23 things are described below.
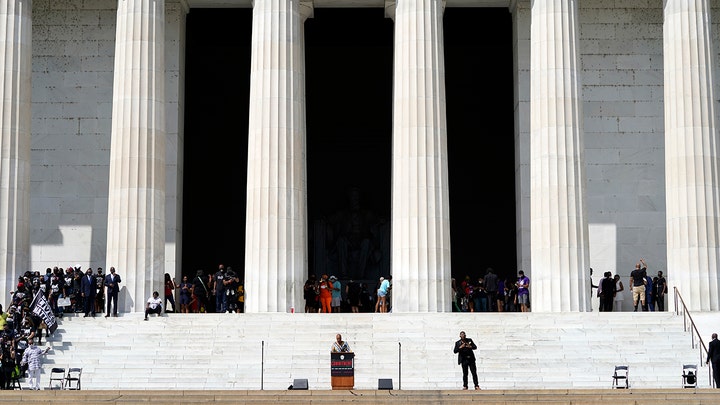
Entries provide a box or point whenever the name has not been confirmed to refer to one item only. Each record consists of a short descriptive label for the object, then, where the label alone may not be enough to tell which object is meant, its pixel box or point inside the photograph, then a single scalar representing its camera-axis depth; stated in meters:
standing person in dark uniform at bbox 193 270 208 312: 58.74
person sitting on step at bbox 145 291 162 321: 54.47
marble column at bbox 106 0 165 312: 56.34
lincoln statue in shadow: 69.75
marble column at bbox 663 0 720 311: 56.91
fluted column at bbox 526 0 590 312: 56.31
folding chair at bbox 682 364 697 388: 43.94
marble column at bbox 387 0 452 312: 56.12
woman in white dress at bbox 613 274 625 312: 61.97
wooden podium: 43.34
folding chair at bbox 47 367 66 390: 44.49
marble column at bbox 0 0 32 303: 57.38
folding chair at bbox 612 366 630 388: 44.53
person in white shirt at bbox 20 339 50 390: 43.97
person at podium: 43.59
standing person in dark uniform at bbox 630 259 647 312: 58.34
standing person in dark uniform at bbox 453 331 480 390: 43.72
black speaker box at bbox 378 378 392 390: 42.09
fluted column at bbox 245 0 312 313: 56.06
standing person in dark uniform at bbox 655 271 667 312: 59.38
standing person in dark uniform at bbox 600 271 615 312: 59.12
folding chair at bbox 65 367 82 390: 43.74
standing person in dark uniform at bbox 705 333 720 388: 44.00
